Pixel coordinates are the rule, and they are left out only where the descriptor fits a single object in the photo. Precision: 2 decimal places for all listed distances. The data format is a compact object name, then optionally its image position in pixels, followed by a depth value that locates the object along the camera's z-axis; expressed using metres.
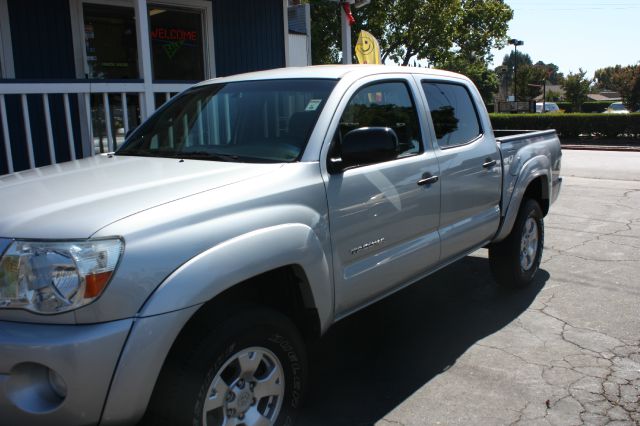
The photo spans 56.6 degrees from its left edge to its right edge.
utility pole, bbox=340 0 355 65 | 10.62
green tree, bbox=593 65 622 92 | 126.11
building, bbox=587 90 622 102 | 113.56
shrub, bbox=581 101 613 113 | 71.44
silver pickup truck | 2.17
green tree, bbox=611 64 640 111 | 50.91
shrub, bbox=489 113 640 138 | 23.92
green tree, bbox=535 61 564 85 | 157.09
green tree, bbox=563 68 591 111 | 61.54
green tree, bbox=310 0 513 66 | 35.03
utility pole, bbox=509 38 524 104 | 48.50
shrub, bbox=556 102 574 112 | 59.91
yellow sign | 13.53
